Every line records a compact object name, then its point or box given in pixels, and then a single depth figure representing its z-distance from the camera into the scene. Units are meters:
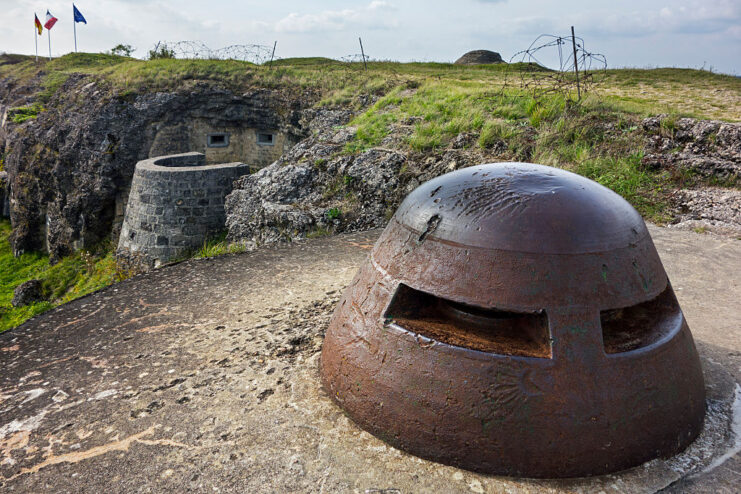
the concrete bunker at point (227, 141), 15.76
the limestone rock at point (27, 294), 11.82
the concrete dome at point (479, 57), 27.73
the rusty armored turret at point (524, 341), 2.11
